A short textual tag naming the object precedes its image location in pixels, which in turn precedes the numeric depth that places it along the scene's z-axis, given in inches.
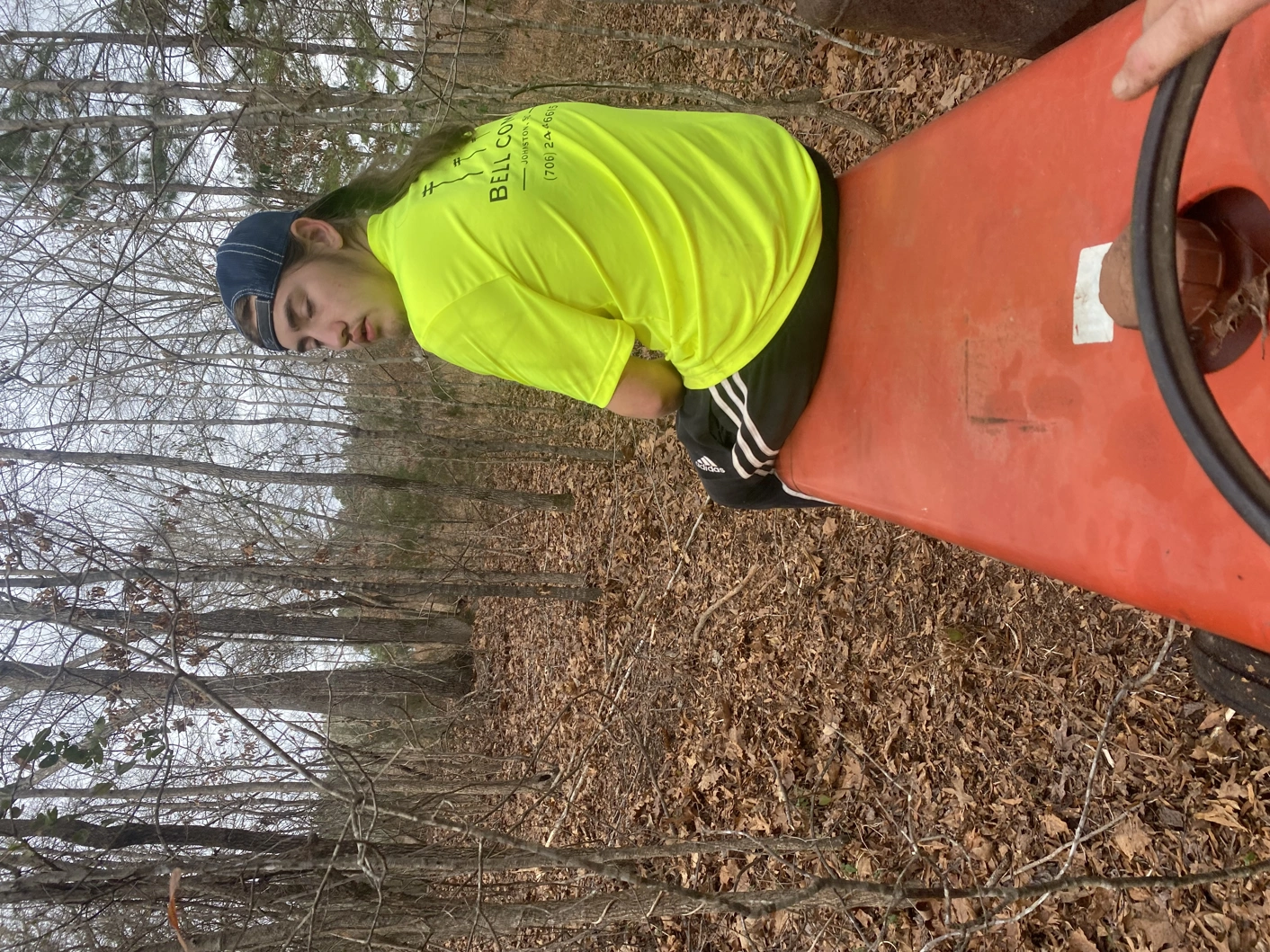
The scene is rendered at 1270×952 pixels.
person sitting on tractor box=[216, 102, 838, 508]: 76.8
